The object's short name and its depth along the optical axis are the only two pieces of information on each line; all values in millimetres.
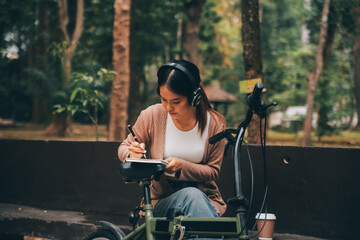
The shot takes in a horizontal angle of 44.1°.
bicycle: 2307
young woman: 2709
